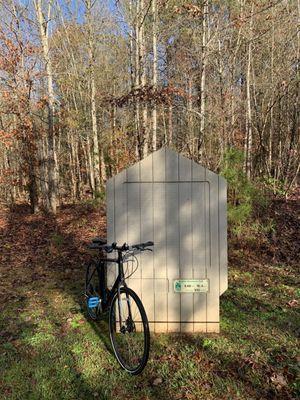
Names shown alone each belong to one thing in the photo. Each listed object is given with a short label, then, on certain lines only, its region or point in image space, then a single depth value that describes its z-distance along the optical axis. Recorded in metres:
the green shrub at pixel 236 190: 7.07
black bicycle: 3.30
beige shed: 3.91
